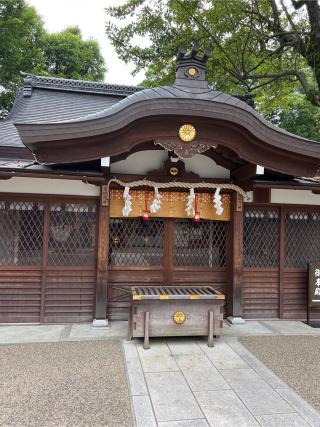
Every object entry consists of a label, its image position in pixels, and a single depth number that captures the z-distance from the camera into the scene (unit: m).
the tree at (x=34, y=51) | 15.98
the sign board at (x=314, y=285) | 6.57
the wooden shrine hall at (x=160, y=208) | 5.23
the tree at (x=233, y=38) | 7.98
